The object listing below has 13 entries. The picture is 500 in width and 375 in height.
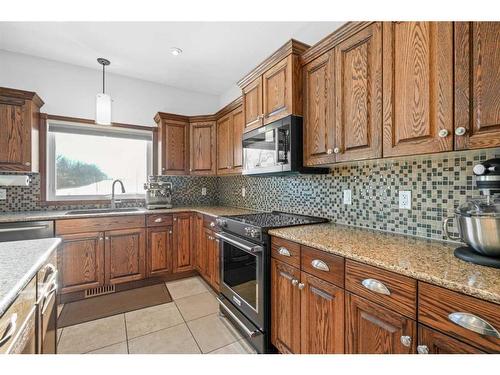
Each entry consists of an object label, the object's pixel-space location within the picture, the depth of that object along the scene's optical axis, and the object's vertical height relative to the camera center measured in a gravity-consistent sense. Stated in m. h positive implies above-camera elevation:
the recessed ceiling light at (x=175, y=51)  2.56 +1.50
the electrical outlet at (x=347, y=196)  1.82 -0.08
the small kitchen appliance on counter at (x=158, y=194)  3.15 -0.11
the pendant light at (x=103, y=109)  2.27 +0.75
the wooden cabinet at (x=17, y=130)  2.37 +0.58
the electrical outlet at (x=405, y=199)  1.47 -0.08
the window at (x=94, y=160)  2.94 +0.36
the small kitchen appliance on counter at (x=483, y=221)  0.89 -0.14
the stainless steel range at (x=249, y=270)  1.64 -0.66
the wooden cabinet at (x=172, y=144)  3.24 +0.60
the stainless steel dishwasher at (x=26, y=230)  2.15 -0.41
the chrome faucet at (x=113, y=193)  3.06 -0.09
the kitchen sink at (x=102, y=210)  2.82 -0.30
